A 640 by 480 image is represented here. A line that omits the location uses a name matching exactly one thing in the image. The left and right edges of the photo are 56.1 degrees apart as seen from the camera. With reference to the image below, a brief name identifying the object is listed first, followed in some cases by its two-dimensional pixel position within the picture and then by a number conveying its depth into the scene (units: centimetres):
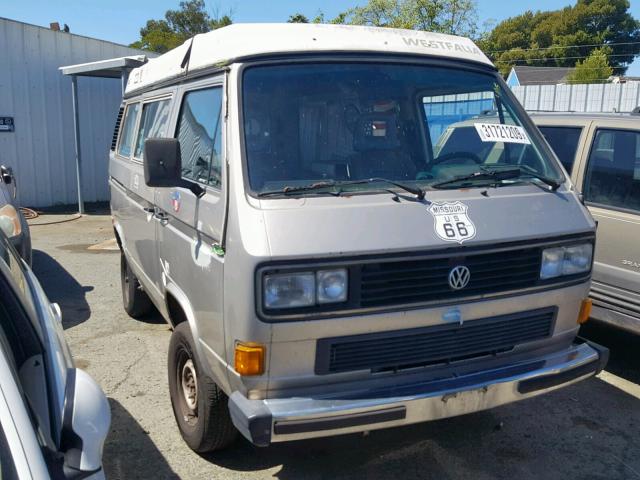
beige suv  476
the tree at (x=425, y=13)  2136
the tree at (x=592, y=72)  4150
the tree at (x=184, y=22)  5412
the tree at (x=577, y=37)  6391
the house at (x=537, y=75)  4469
